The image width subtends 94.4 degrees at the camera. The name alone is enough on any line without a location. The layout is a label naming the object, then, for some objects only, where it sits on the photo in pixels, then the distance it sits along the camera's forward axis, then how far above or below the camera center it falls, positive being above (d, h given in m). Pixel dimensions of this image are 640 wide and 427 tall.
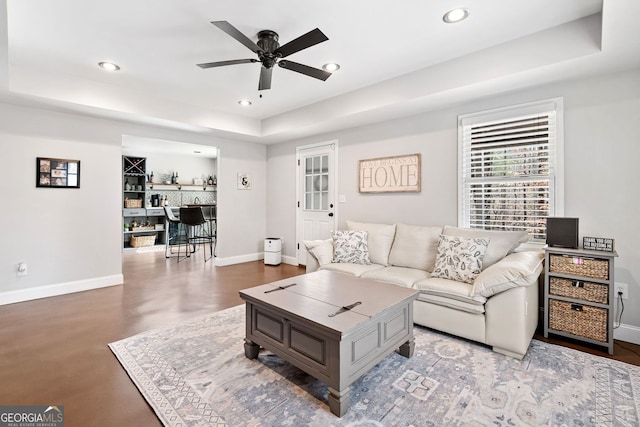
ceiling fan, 2.16 +1.29
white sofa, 2.27 -0.63
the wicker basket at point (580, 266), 2.35 -0.44
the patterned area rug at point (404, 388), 1.64 -1.13
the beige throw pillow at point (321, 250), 3.65 -0.49
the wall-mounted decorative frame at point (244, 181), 5.70 +0.60
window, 2.89 +0.48
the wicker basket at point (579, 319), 2.36 -0.88
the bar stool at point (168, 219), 6.33 -0.17
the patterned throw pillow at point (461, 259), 2.76 -0.45
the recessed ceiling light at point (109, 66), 3.12 +1.55
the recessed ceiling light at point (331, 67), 3.16 +1.57
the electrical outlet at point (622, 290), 2.56 -0.67
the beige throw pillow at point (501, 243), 2.82 -0.30
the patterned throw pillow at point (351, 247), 3.61 -0.44
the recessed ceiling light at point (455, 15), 2.26 +1.54
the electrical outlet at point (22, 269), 3.57 -0.71
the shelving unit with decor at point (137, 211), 7.17 +0.00
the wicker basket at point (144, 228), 7.27 -0.43
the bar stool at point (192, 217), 6.05 -0.12
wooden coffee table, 1.69 -0.74
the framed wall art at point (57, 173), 3.67 +0.48
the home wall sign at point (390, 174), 3.87 +0.52
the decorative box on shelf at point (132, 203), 7.19 +0.19
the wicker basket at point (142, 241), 7.12 -0.73
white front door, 4.91 +0.31
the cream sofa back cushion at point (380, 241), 3.64 -0.37
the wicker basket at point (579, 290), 2.35 -0.63
